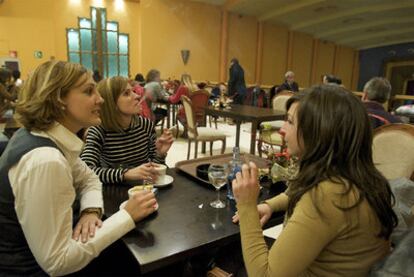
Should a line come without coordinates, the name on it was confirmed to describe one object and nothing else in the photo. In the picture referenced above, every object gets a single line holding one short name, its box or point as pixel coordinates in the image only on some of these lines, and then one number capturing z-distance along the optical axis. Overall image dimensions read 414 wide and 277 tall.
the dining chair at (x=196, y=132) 4.18
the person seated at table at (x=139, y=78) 7.94
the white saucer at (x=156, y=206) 1.14
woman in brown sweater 0.81
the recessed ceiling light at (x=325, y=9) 10.15
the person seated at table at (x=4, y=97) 3.16
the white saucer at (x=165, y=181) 1.42
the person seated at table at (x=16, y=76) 6.29
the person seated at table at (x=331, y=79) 5.74
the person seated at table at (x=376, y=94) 2.69
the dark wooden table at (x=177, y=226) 0.95
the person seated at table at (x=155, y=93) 5.72
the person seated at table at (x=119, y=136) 1.70
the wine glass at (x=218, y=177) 1.27
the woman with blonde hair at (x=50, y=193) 0.90
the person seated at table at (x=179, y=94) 5.57
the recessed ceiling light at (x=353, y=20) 11.39
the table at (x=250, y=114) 3.82
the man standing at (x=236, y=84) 7.14
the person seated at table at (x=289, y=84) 7.05
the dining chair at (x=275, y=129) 3.72
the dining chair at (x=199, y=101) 5.41
